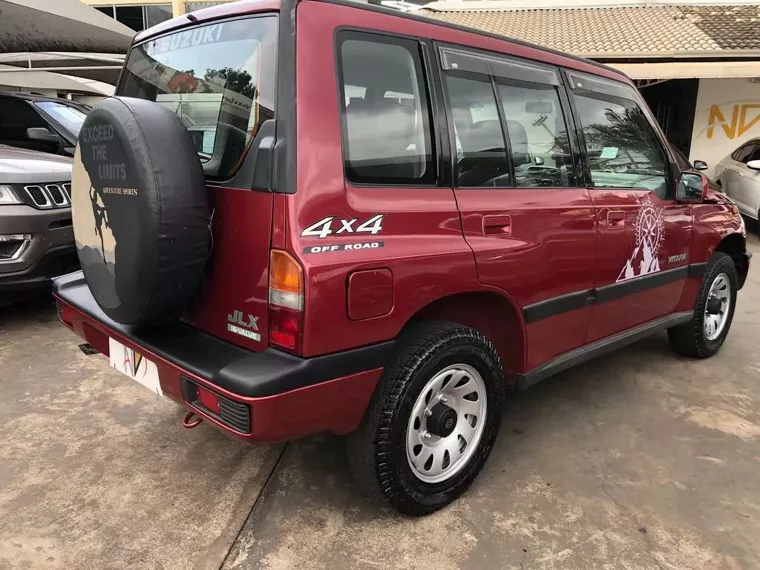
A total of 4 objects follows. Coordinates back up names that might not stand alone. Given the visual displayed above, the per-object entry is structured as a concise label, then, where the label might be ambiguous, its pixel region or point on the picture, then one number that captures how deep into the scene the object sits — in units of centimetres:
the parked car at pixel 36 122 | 573
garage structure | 1088
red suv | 189
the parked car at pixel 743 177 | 932
